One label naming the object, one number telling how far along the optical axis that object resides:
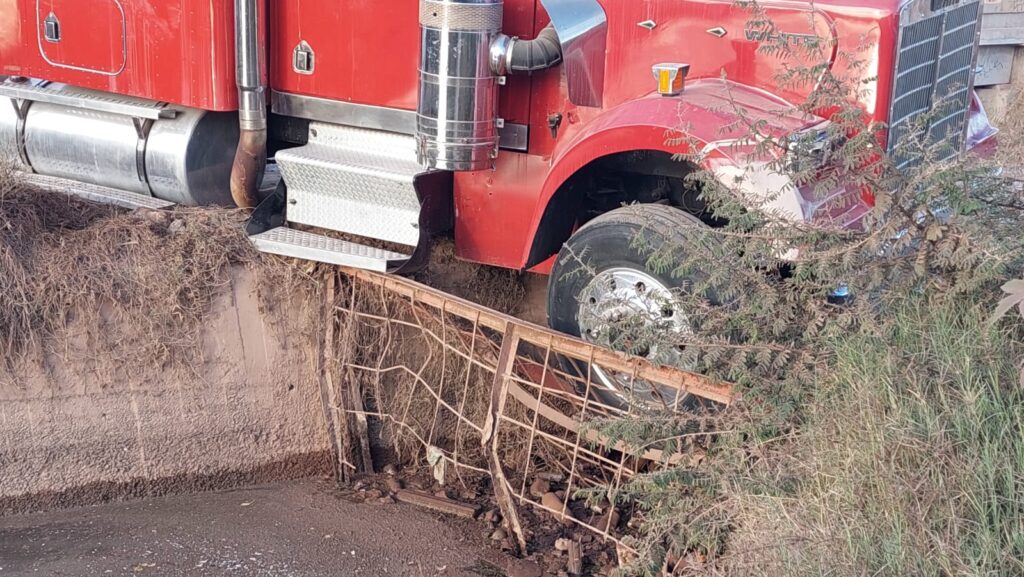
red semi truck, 4.36
